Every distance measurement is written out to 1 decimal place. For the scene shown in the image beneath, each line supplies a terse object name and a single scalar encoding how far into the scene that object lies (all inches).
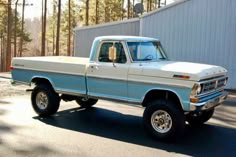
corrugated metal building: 571.5
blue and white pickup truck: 259.1
